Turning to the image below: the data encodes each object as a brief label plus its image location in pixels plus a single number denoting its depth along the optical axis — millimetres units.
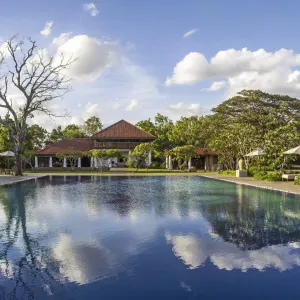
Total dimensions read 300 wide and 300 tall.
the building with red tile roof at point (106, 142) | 45344
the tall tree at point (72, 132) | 60688
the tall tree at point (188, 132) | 44253
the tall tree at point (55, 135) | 58859
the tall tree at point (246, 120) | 31781
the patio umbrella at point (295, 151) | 20875
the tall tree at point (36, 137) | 46675
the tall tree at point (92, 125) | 67056
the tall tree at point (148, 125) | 53531
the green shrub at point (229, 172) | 30431
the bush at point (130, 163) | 39812
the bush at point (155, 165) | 43469
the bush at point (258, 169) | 28194
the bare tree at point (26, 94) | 27719
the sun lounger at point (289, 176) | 22328
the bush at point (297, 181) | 19597
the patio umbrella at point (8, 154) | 31003
